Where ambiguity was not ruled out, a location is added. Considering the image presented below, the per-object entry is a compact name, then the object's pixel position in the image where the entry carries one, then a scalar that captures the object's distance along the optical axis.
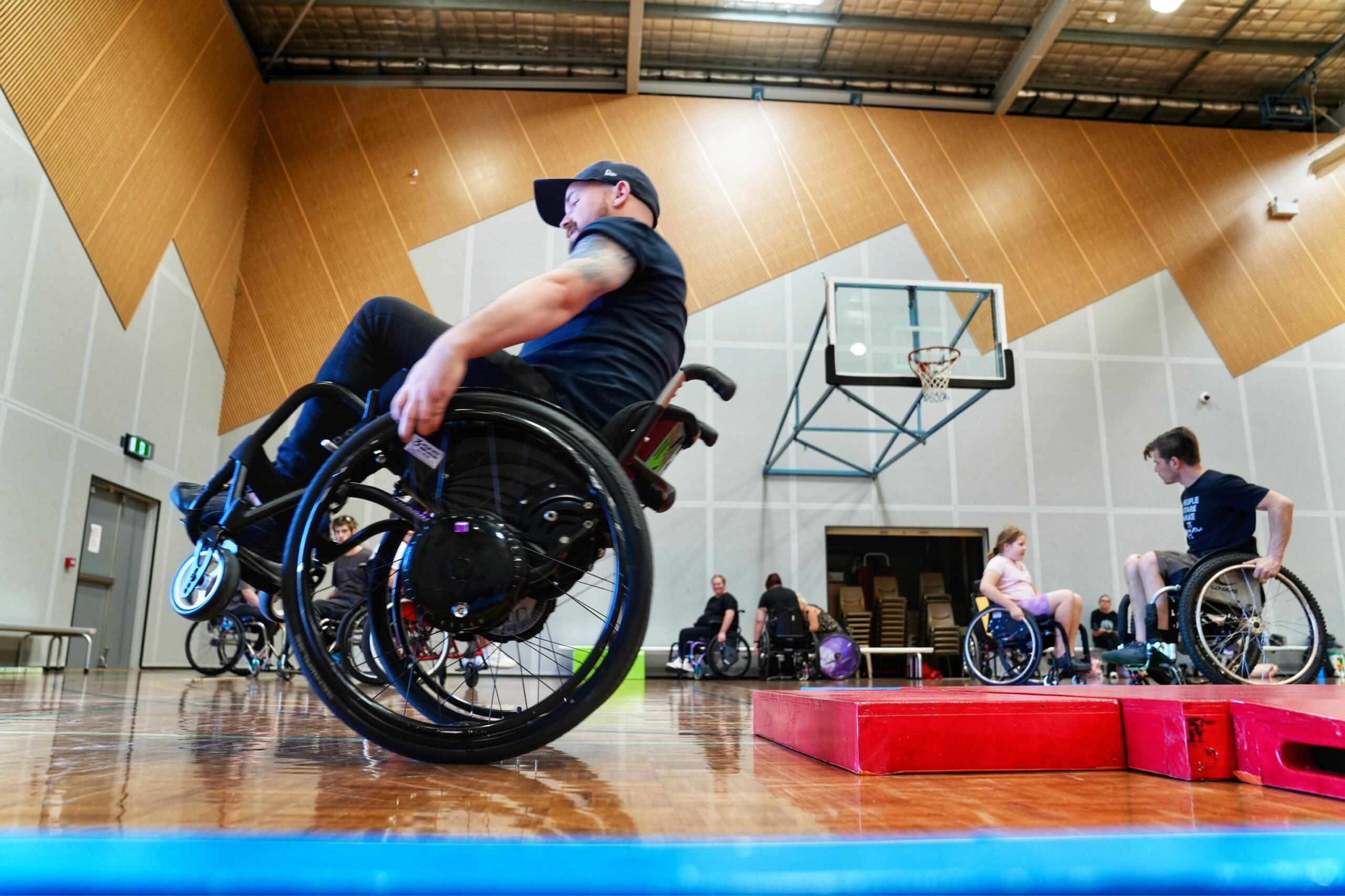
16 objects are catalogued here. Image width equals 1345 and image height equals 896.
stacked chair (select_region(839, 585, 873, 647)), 10.91
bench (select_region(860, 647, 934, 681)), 9.11
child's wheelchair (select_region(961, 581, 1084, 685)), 5.80
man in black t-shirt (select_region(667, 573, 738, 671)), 9.54
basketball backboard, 8.80
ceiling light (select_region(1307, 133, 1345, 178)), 11.18
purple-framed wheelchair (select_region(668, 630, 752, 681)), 9.41
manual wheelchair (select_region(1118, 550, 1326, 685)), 3.55
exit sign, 8.23
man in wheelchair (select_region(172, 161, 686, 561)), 1.26
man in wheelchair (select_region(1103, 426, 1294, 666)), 3.70
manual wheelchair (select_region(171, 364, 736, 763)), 1.17
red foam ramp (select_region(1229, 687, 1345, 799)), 0.85
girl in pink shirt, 5.71
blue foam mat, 0.36
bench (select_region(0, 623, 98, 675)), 6.30
